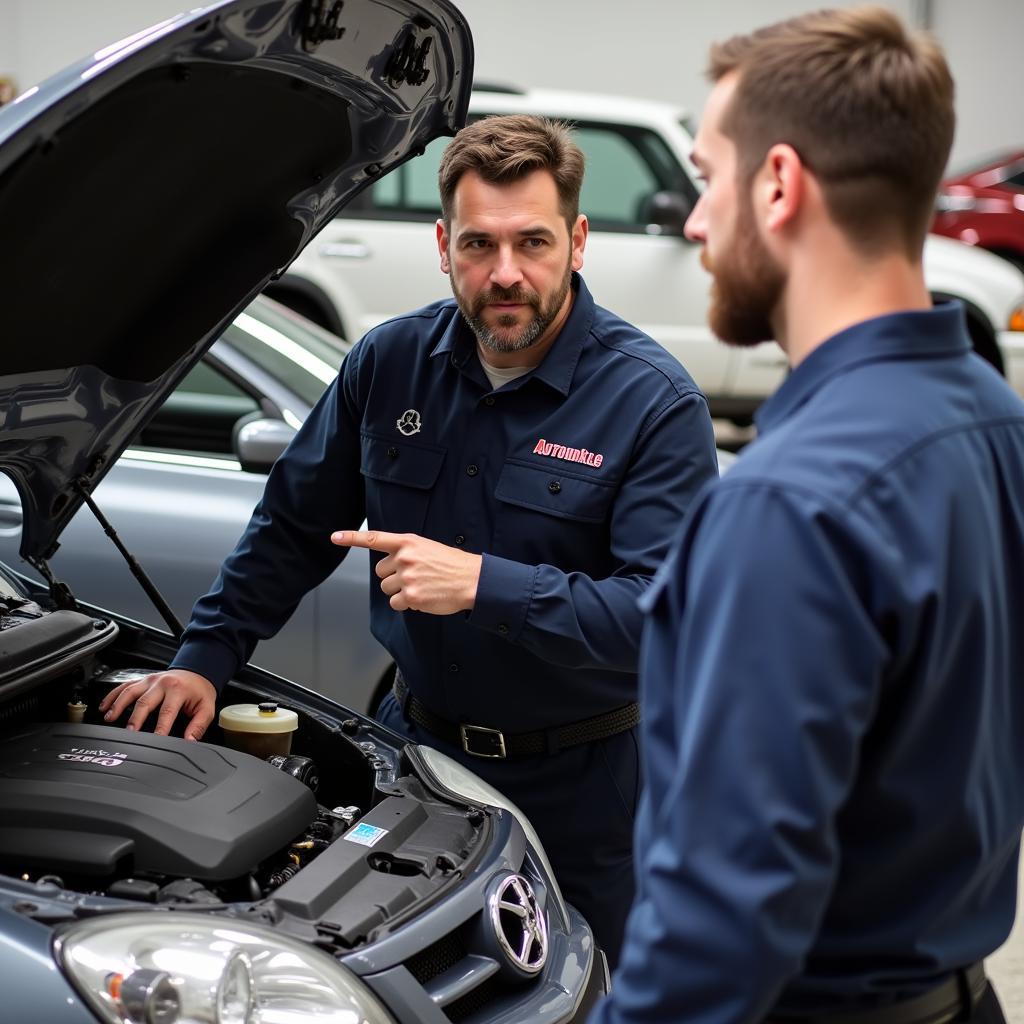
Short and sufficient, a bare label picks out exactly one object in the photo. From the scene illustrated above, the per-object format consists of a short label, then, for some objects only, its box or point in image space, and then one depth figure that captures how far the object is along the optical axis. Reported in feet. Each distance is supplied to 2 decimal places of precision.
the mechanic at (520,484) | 7.88
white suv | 23.68
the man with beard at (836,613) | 3.74
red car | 34.50
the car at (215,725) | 5.60
